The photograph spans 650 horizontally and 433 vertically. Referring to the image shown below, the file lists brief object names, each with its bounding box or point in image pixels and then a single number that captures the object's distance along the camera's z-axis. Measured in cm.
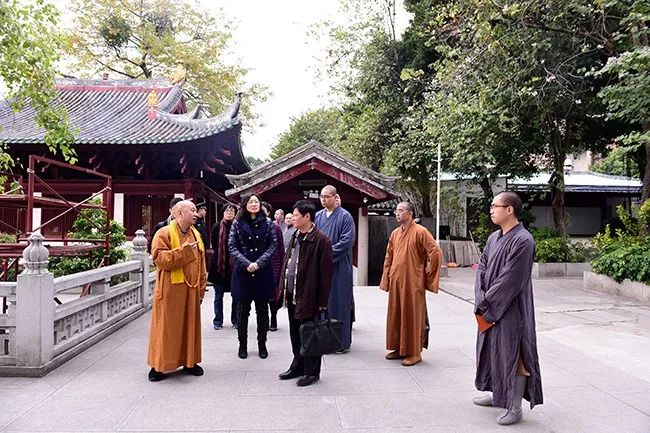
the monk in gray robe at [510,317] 369
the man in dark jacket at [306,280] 443
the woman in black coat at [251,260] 527
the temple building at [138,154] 1302
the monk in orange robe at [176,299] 459
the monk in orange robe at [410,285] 531
